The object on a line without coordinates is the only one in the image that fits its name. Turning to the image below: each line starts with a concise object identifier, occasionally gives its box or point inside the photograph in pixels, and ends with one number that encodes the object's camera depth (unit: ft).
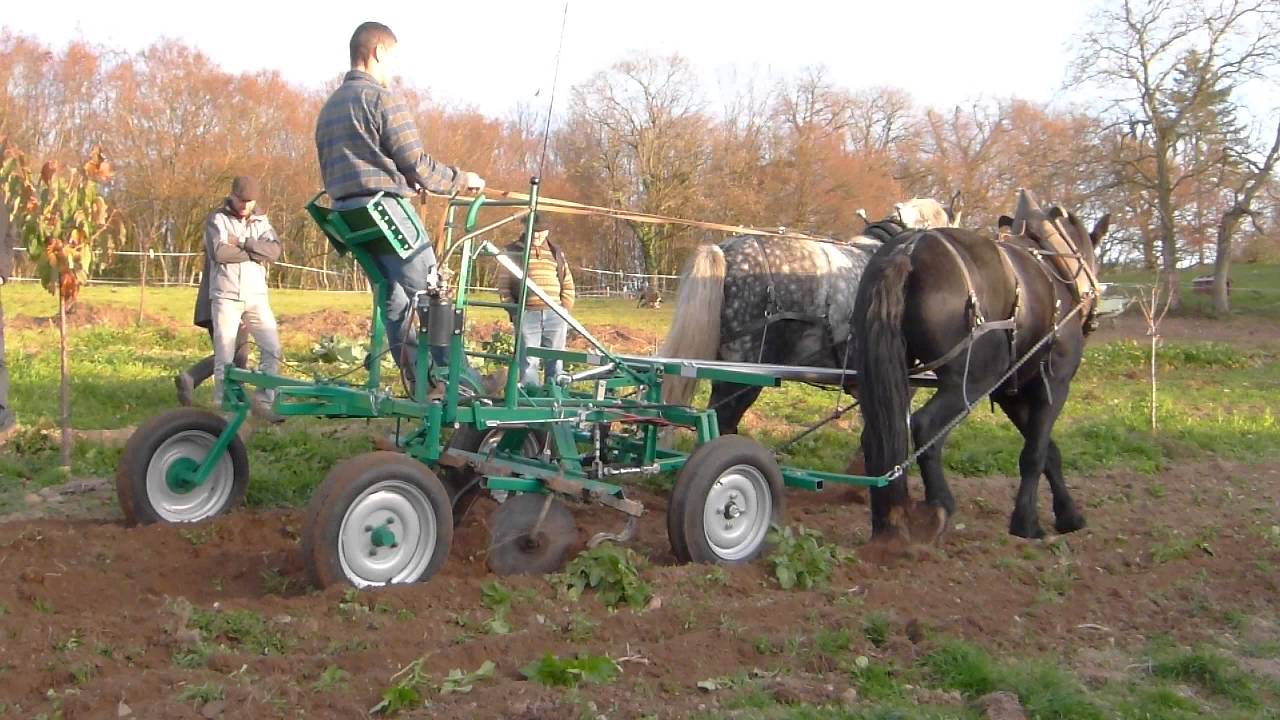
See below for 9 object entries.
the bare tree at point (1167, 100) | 94.63
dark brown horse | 17.93
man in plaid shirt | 15.71
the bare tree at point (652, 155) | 103.24
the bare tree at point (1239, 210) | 94.32
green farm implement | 13.93
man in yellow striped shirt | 30.71
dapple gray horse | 22.47
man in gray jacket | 25.31
